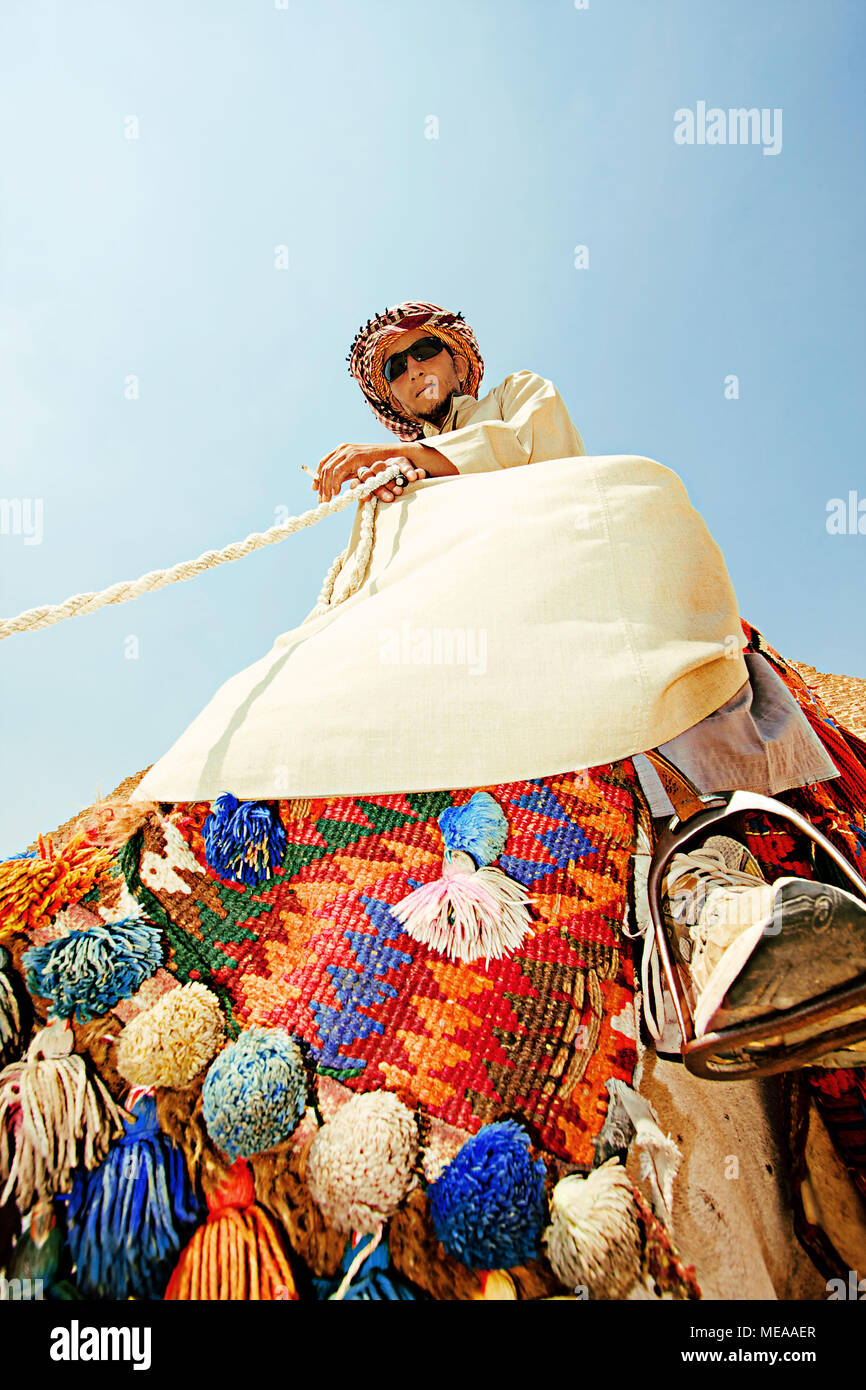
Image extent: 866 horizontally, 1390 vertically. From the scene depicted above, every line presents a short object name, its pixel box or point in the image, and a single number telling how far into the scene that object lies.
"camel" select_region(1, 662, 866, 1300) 0.97
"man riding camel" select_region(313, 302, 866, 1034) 0.90
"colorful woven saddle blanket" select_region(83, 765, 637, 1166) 0.94
